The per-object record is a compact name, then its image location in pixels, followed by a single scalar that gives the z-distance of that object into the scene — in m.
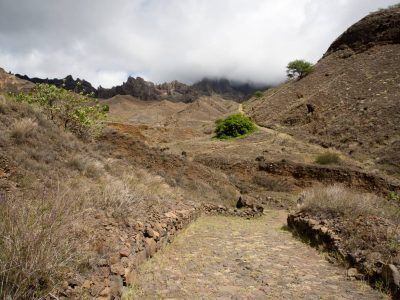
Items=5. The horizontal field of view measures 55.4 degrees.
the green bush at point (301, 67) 54.28
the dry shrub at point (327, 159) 26.66
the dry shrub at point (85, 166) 9.45
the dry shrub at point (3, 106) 10.77
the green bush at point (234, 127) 39.47
